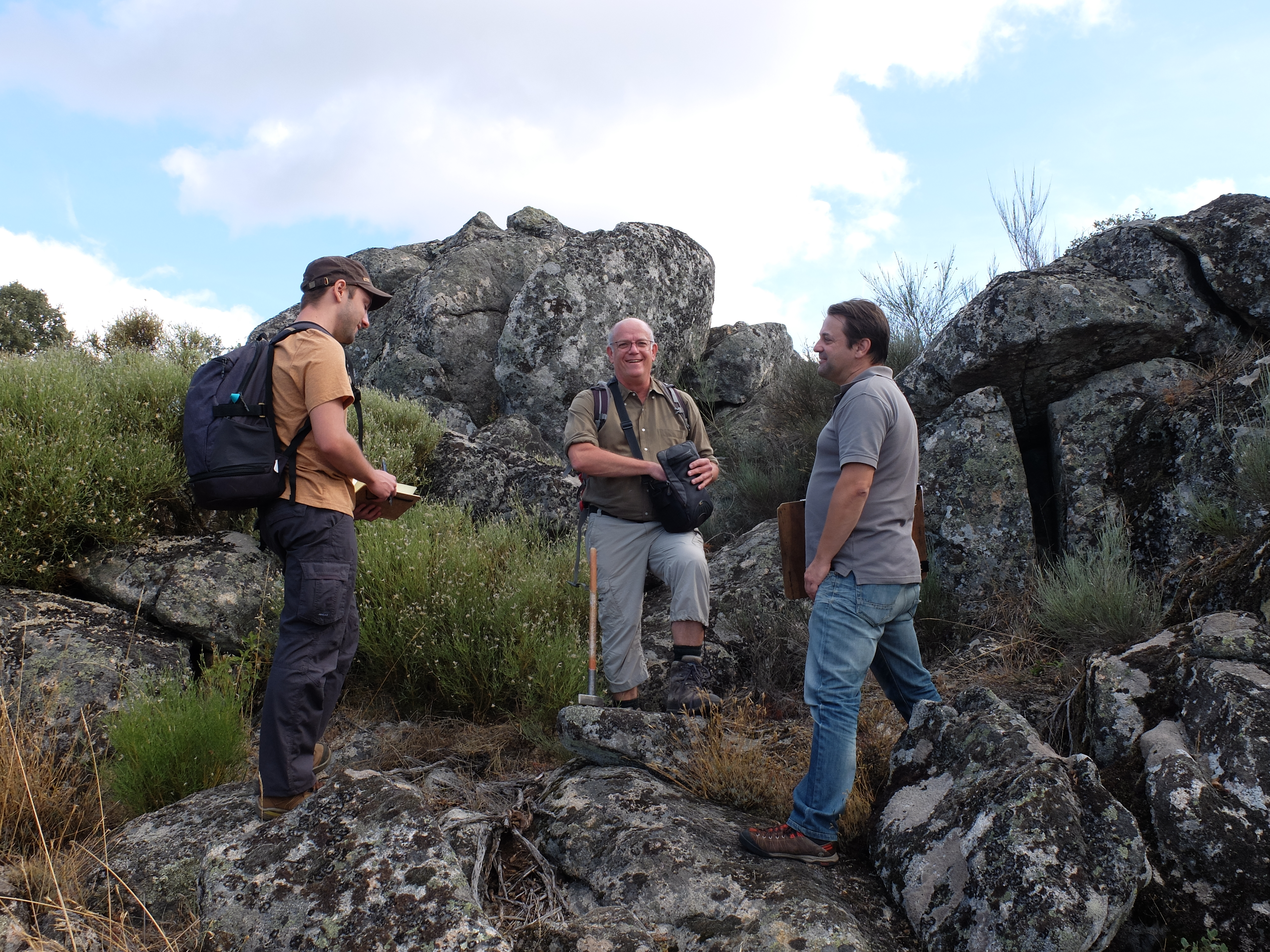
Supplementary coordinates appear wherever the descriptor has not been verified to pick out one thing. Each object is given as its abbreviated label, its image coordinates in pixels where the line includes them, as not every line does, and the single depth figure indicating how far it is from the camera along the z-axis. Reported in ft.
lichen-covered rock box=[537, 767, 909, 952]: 8.99
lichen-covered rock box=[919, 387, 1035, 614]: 19.21
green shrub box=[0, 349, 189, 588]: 16.15
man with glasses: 14.16
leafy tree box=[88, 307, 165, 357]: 35.58
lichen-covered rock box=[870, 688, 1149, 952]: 8.08
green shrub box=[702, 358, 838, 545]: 26.96
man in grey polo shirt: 9.89
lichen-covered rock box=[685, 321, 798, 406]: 35.40
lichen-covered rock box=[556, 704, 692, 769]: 12.76
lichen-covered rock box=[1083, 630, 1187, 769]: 10.48
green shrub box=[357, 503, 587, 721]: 16.26
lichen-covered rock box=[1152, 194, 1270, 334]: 20.26
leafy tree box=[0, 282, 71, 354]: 57.57
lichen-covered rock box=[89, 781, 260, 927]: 10.29
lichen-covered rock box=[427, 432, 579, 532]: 24.14
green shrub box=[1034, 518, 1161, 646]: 15.51
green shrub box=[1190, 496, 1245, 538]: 16.28
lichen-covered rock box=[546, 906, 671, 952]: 8.61
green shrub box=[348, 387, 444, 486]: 24.14
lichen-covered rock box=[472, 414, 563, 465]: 30.48
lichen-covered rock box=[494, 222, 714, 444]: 33.22
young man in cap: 10.56
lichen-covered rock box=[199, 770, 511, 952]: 8.95
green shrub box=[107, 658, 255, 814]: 12.23
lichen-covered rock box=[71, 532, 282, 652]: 16.53
